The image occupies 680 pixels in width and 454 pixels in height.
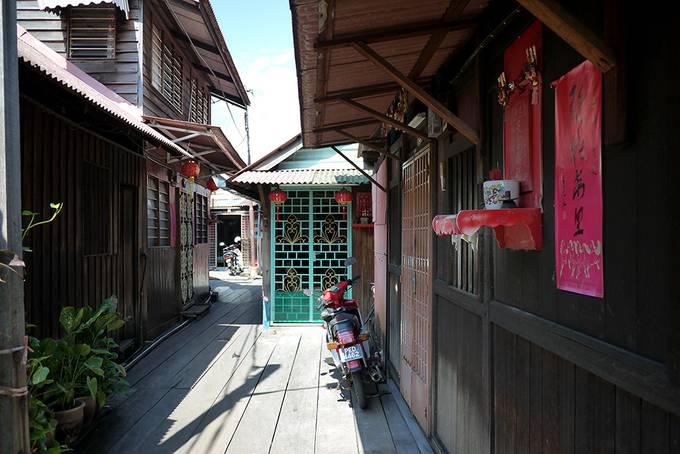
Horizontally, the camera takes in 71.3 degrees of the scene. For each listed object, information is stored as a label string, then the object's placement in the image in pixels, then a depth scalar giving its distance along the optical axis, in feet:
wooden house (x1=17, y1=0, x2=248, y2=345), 15.97
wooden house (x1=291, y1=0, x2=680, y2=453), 3.99
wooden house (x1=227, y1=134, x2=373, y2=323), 29.50
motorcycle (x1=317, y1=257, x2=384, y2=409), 15.93
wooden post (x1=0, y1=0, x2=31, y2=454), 8.25
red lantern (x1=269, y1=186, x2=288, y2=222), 28.58
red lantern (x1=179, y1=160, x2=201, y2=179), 29.19
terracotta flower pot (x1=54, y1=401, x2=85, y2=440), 11.92
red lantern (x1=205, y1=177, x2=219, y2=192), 37.19
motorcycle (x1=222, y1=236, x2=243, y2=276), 68.03
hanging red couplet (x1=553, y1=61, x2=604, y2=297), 4.75
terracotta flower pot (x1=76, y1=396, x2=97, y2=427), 12.92
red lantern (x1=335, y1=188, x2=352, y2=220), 28.37
